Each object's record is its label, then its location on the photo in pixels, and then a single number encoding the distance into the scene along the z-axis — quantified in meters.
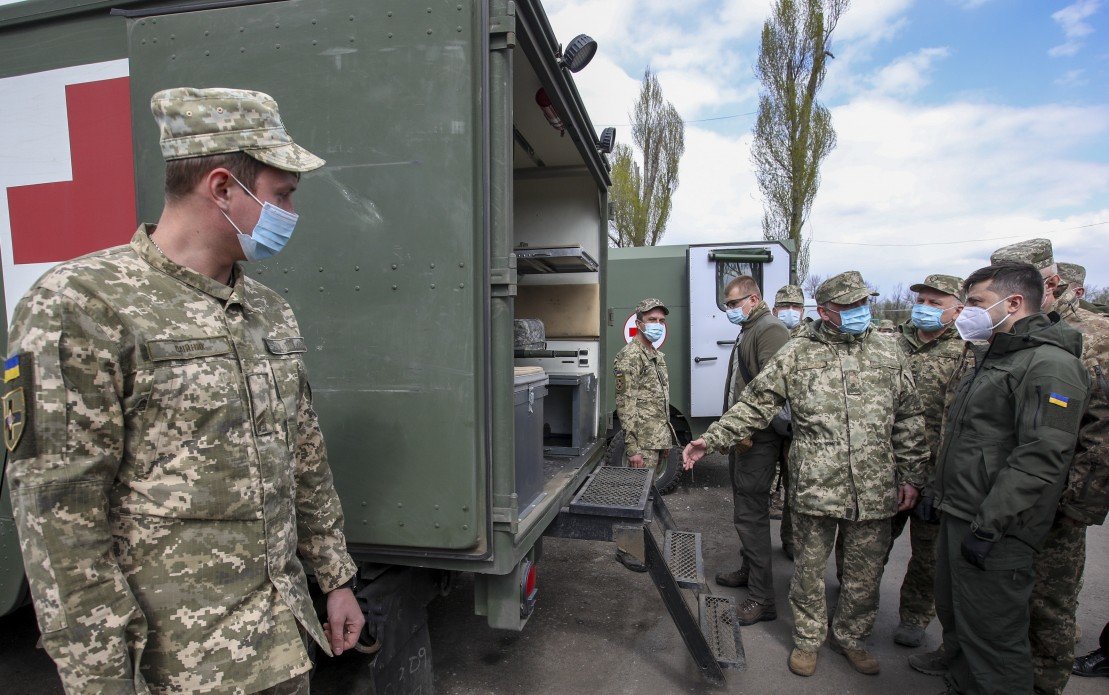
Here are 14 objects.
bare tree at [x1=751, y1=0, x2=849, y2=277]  15.00
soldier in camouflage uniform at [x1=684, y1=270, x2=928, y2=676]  2.80
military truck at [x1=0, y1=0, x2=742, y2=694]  1.81
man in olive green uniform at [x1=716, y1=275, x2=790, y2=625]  3.43
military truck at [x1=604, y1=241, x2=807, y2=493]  5.95
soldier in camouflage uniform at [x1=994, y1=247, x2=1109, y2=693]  2.35
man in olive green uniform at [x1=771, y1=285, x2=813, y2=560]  4.24
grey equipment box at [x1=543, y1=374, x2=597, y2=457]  3.79
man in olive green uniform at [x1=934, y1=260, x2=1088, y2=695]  2.06
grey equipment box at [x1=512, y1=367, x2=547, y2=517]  2.39
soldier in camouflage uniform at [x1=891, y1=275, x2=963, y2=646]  3.15
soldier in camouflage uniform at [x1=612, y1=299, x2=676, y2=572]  4.38
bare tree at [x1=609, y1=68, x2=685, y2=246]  20.16
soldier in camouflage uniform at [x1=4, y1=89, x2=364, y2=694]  0.95
